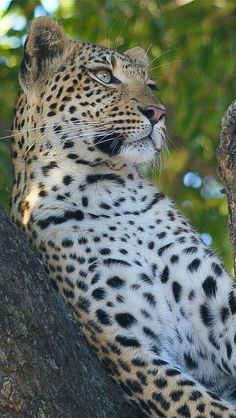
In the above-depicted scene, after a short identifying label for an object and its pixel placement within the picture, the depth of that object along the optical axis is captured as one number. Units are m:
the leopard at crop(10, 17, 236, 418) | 11.38
